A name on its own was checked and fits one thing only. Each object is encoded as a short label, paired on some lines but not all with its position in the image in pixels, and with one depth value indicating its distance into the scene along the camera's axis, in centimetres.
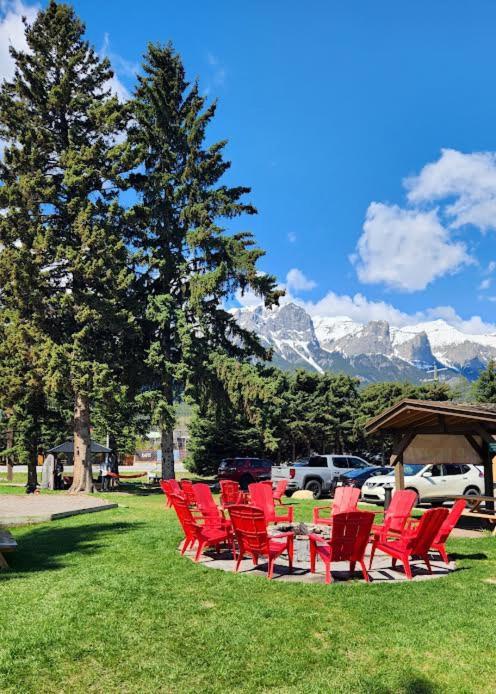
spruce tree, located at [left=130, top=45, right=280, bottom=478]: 2594
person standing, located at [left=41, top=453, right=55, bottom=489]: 2752
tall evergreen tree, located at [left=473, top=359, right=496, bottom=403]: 4272
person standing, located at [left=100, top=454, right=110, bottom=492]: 2778
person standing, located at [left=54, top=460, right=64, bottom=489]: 2767
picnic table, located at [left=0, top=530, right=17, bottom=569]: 773
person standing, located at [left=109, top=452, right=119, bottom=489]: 3039
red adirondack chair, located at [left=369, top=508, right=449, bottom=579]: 755
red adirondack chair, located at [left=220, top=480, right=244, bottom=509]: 1306
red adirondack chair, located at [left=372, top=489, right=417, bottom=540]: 920
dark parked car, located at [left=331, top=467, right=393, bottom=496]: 2148
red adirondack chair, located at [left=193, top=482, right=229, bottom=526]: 991
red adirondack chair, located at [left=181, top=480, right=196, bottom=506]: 1336
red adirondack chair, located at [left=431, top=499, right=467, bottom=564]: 838
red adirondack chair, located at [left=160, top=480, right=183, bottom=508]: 1290
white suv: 1873
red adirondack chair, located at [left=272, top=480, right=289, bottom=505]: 1633
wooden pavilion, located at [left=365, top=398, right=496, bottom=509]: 1300
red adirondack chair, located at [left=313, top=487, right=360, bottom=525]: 1097
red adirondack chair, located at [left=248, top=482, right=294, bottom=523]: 1122
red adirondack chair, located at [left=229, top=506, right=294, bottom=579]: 735
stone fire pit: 910
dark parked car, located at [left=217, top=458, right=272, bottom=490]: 2459
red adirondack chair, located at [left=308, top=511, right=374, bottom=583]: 704
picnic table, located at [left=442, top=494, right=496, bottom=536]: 1180
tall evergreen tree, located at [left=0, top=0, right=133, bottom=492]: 2248
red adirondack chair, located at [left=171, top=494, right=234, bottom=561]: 847
